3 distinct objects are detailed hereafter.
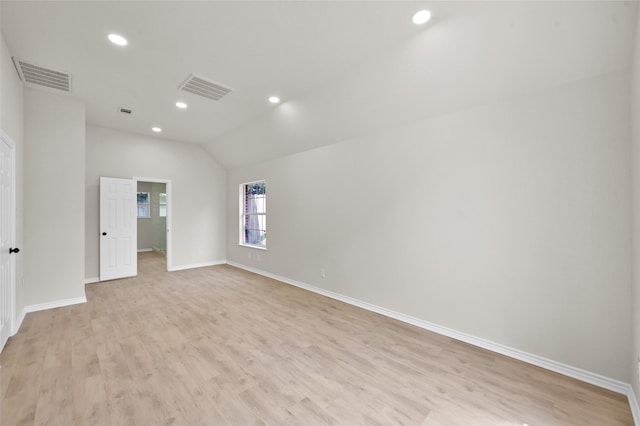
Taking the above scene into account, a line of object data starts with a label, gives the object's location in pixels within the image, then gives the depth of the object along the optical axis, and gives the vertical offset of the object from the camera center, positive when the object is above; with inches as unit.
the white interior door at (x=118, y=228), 203.3 -12.6
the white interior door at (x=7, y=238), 101.9 -10.7
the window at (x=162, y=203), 382.3 +13.6
